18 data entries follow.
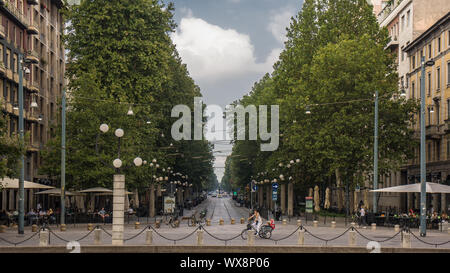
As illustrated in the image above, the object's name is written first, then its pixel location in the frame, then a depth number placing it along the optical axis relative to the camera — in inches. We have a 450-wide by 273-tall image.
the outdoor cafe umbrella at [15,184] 1750.7
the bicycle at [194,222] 1991.9
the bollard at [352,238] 1197.7
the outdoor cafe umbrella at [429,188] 1601.9
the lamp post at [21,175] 1471.5
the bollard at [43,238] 1146.0
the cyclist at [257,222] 1427.2
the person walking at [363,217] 1833.7
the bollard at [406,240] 1157.8
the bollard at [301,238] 1193.4
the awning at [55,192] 1985.9
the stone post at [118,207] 1199.6
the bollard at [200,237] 1171.3
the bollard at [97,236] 1194.6
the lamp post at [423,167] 1433.3
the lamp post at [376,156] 1870.1
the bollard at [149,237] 1201.4
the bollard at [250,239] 1196.5
